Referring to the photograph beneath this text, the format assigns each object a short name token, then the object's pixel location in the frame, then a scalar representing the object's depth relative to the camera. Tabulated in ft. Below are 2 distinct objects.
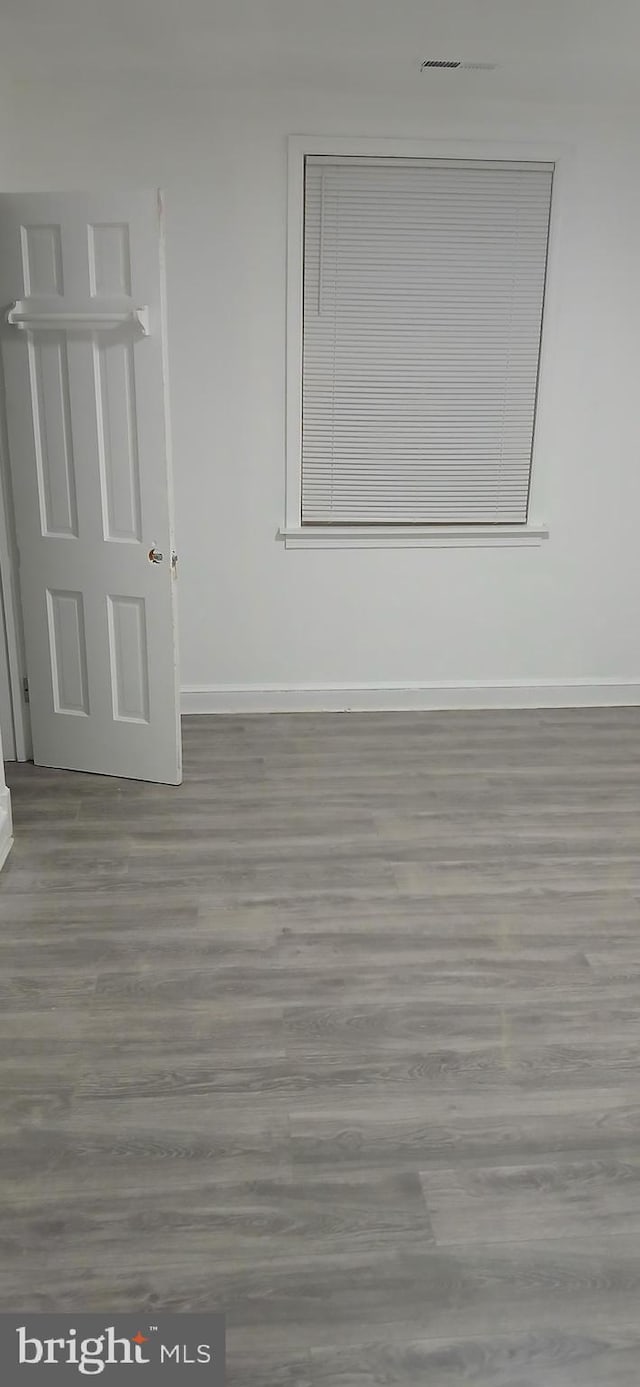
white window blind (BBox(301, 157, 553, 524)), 14.28
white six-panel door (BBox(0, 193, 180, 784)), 11.85
